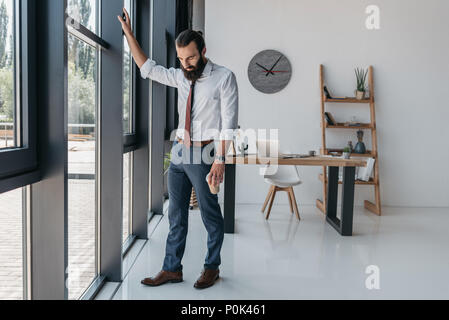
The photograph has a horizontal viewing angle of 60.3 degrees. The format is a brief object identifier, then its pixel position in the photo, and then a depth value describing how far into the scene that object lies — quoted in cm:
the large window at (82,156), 202
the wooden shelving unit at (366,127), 474
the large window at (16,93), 138
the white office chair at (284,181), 422
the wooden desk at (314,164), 366
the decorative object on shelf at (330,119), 479
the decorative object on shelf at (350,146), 498
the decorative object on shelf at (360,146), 485
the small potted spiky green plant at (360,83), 481
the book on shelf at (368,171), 470
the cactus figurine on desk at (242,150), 387
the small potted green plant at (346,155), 398
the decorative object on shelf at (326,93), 483
